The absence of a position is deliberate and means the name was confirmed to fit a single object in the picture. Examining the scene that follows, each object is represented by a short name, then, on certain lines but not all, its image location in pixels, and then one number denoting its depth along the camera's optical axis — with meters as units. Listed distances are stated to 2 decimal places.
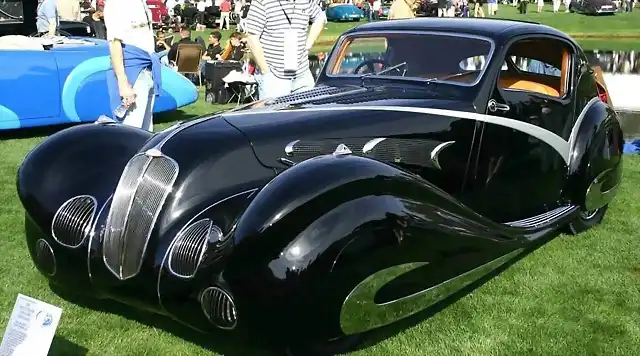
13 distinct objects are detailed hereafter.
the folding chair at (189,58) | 13.31
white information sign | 2.64
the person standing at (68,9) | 14.82
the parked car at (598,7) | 38.97
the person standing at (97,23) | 15.18
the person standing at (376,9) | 36.75
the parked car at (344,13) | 36.53
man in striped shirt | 5.59
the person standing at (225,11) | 30.41
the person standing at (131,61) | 5.21
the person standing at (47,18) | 10.02
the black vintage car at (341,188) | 2.81
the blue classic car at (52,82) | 8.41
